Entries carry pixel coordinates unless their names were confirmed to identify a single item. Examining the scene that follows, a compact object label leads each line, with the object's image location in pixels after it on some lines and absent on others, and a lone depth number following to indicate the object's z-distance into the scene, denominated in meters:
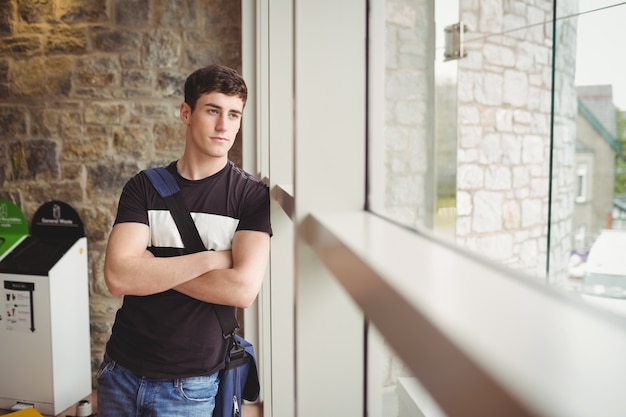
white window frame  0.28
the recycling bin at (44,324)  3.87
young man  1.88
